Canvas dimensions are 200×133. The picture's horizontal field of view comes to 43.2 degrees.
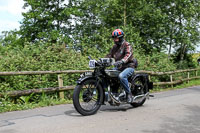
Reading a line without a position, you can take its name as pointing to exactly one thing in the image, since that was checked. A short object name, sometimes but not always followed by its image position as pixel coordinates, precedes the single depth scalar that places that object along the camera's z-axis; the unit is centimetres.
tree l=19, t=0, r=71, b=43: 3028
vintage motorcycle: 580
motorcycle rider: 647
